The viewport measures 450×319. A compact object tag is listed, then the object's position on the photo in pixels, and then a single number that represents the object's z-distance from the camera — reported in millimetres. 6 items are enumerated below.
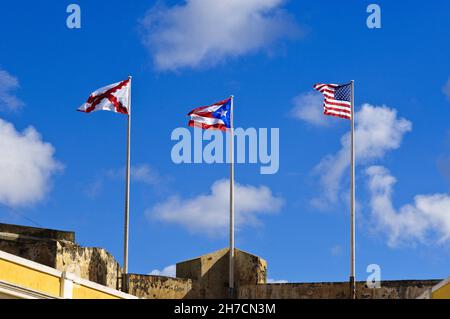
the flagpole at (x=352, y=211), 34750
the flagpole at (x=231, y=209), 36250
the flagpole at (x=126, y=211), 34875
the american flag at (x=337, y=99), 34531
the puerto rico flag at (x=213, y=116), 34906
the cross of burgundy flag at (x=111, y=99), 34500
